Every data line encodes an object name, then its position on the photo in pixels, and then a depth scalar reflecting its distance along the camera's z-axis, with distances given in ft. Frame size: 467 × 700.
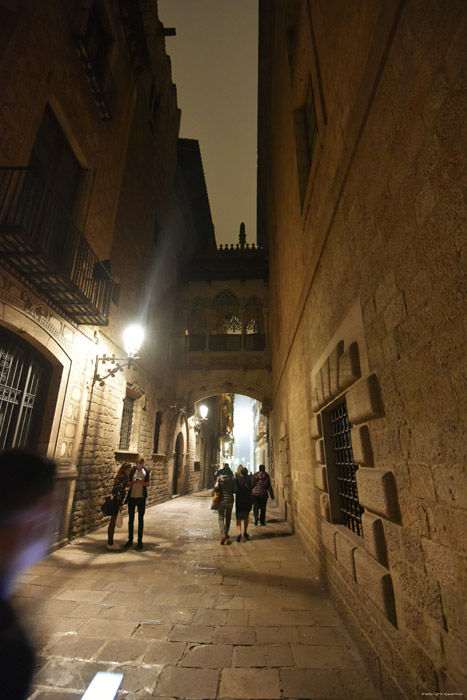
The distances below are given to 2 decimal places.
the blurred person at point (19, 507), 3.65
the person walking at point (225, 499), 18.89
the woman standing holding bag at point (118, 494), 16.74
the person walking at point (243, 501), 19.74
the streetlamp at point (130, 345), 20.49
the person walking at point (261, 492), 24.34
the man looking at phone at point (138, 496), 16.93
